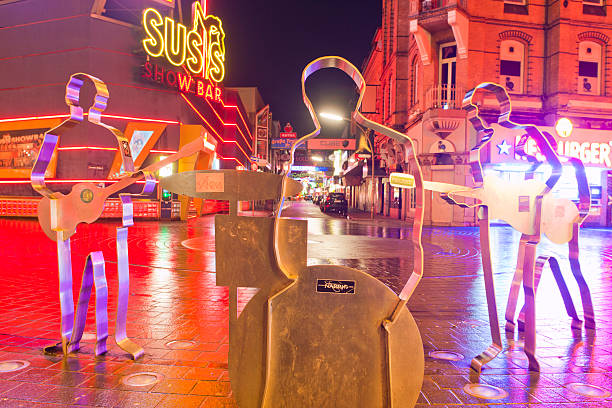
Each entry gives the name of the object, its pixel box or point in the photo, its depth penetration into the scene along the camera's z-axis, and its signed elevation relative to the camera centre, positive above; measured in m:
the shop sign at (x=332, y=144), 29.52 +3.56
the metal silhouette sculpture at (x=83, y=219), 3.51 -0.26
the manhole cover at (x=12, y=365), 3.24 -1.46
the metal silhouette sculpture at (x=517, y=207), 3.39 -0.16
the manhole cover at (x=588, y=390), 2.94 -1.52
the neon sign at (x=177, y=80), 22.56 +6.66
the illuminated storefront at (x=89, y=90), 21.48 +6.04
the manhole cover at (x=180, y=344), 3.79 -1.50
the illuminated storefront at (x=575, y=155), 19.91 +1.74
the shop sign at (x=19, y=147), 22.62 +2.48
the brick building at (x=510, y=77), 20.03 +5.90
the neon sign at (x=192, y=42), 22.39 +9.30
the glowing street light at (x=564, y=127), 20.16 +3.19
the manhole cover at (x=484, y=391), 2.92 -1.52
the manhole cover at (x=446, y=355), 3.62 -1.53
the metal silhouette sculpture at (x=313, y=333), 2.38 -0.87
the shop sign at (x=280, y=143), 35.62 +4.28
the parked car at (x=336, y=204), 31.75 -1.15
